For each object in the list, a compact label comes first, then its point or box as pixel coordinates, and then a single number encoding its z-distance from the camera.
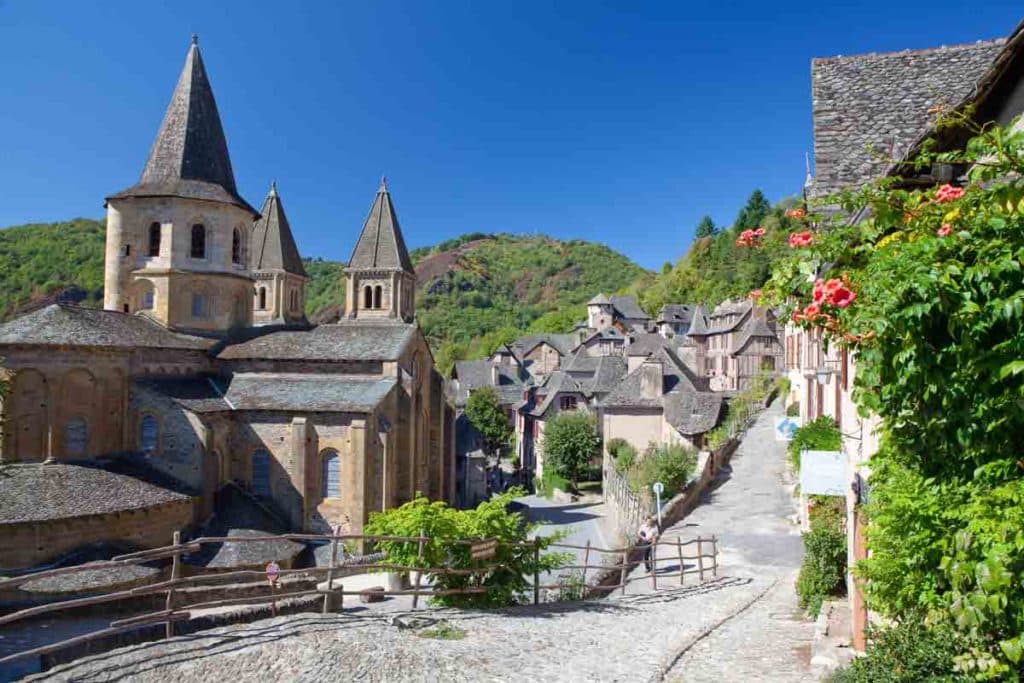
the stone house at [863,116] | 9.88
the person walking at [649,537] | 17.33
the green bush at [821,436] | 13.60
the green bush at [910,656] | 5.21
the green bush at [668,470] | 25.84
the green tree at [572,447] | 42.84
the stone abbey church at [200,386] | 23.70
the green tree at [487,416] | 59.38
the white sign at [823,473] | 11.20
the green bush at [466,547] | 11.96
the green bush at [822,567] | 12.09
